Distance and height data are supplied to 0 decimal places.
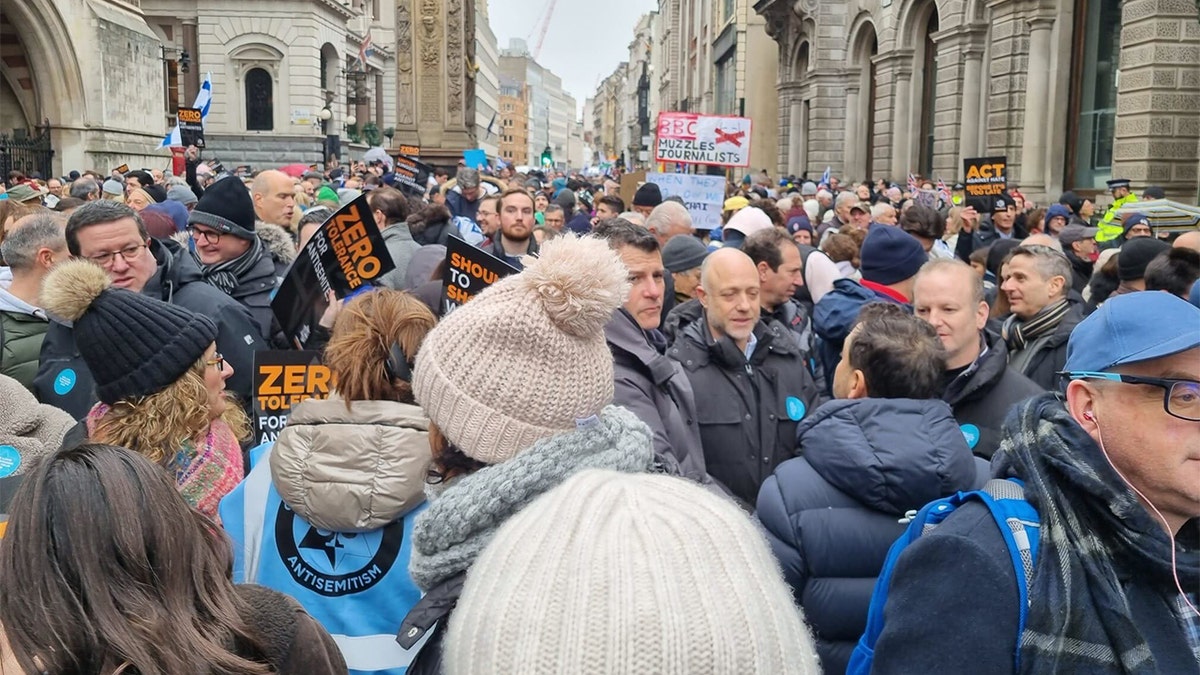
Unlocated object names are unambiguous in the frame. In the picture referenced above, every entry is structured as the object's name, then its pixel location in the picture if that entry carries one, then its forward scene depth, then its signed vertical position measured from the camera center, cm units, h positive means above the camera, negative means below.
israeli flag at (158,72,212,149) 1543 +114
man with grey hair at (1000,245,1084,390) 534 -55
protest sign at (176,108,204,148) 1473 +76
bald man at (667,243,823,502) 462 -81
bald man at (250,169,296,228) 714 -7
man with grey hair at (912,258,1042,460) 408 -63
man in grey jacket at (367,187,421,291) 742 -26
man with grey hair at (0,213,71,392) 479 -48
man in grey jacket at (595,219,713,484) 380 -73
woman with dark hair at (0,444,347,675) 179 -69
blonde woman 318 -56
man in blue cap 199 -65
